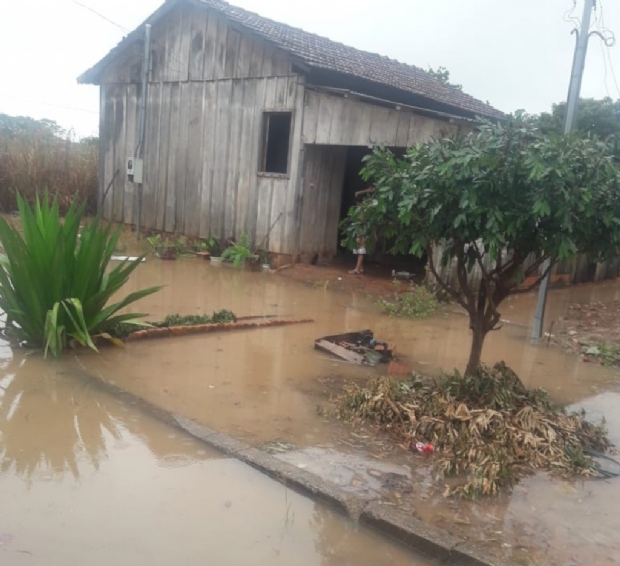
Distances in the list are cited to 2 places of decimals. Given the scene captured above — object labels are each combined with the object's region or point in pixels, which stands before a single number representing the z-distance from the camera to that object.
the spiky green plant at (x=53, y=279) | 5.86
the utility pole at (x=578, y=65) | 7.27
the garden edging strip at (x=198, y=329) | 6.68
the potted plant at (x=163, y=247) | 13.31
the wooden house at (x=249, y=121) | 11.66
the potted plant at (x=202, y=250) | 13.55
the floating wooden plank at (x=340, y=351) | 6.51
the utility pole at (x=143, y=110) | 14.62
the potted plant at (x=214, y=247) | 13.66
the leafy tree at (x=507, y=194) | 4.31
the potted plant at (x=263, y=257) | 12.73
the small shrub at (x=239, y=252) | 12.52
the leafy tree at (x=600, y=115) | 20.77
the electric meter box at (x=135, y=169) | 15.13
